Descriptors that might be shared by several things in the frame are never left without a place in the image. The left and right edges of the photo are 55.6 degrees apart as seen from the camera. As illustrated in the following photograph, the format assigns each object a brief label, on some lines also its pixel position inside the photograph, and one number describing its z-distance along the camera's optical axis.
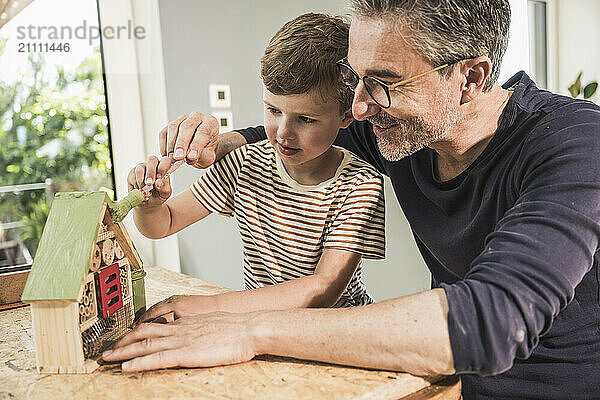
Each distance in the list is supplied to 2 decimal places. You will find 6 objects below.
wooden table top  0.74
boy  1.08
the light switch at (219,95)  2.28
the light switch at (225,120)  2.32
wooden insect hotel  0.80
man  0.74
